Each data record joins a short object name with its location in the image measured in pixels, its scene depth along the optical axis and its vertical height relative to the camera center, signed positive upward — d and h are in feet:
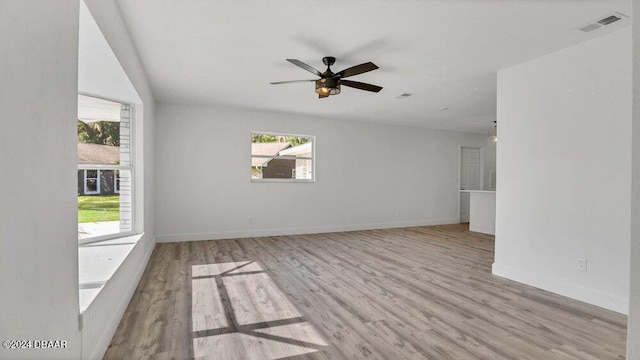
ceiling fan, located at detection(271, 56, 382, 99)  10.28 +3.45
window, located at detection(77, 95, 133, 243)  10.00 +0.22
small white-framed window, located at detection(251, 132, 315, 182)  20.38 +1.33
